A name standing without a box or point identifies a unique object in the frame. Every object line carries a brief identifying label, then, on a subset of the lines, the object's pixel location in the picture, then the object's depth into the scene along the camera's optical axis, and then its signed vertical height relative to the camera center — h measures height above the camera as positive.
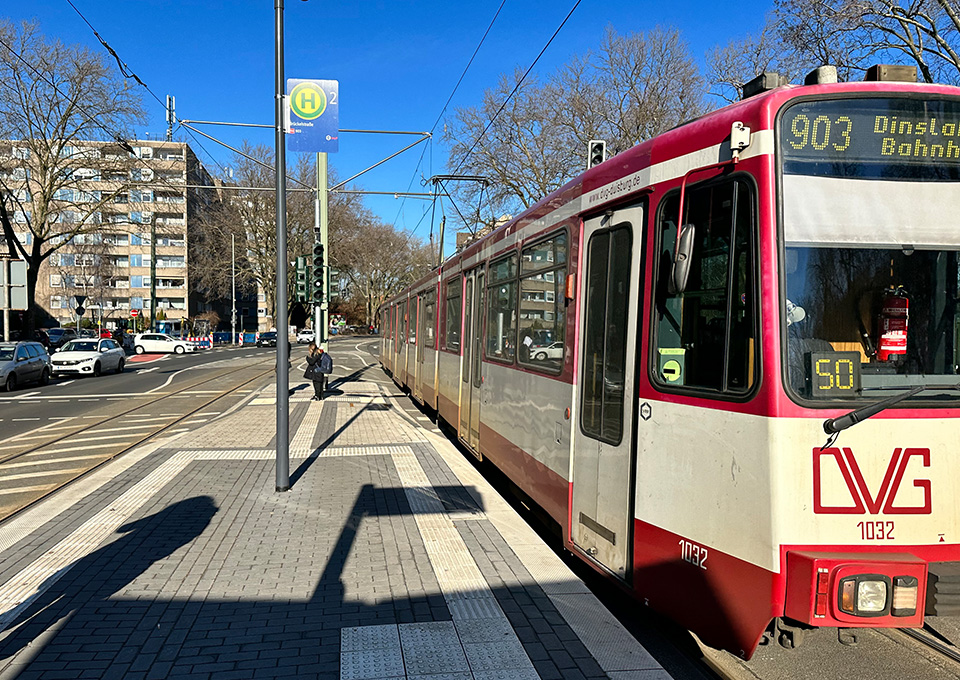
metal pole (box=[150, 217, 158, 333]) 48.22 +1.70
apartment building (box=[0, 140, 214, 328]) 34.69 +5.64
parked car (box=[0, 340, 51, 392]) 22.00 -1.58
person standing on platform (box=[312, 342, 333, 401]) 18.54 -1.23
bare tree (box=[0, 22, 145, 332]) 31.91 +7.71
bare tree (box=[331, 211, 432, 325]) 70.50 +5.94
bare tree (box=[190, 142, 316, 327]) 53.03 +6.36
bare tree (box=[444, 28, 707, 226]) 28.97 +8.34
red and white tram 3.47 -0.21
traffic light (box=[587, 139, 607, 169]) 7.29 +1.74
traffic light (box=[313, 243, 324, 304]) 15.34 +1.00
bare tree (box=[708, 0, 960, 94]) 18.56 +7.92
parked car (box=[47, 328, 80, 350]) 44.22 -1.38
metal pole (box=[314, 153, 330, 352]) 18.97 +2.92
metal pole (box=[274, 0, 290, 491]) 7.99 +0.12
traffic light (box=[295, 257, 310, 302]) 14.97 +0.76
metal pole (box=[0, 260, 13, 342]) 24.98 +1.14
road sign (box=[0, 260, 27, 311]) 25.17 +1.01
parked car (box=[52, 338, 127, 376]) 27.72 -1.66
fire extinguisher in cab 3.67 +0.02
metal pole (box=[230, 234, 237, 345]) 52.69 +4.40
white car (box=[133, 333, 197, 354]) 47.34 -1.78
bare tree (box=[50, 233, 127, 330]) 62.12 +3.81
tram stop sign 12.52 +3.82
